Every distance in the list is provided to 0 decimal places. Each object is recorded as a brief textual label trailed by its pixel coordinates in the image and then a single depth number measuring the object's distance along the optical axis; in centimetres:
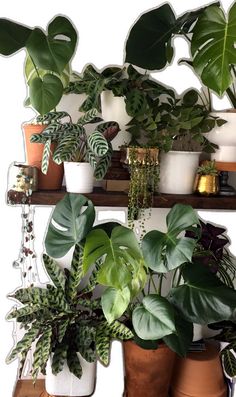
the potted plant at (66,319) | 174
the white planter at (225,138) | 181
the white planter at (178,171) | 182
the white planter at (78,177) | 176
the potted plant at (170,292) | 158
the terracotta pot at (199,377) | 180
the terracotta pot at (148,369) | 172
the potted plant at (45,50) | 161
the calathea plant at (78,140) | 168
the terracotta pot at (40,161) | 179
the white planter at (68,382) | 180
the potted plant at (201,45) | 159
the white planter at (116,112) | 180
